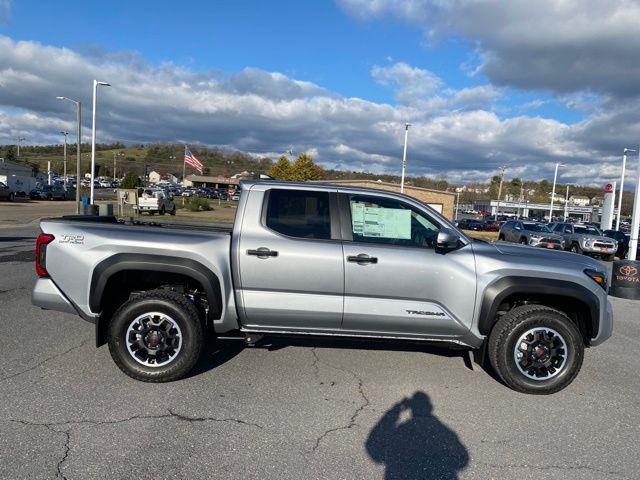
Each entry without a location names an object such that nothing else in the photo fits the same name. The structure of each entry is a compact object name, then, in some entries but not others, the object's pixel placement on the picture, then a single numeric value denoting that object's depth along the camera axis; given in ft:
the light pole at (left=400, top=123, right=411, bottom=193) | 128.47
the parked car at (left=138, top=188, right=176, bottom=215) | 111.65
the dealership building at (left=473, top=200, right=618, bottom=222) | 376.48
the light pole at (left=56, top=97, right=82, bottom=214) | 103.35
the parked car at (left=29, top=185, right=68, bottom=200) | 183.11
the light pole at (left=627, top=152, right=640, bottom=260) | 50.65
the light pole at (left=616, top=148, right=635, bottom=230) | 109.10
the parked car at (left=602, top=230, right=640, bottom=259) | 85.46
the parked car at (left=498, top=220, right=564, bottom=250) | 71.00
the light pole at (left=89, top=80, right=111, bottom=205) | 102.17
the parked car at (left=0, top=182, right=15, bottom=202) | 149.59
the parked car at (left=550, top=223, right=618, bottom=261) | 76.48
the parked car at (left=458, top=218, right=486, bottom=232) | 181.55
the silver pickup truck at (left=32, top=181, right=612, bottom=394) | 14.40
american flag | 126.25
